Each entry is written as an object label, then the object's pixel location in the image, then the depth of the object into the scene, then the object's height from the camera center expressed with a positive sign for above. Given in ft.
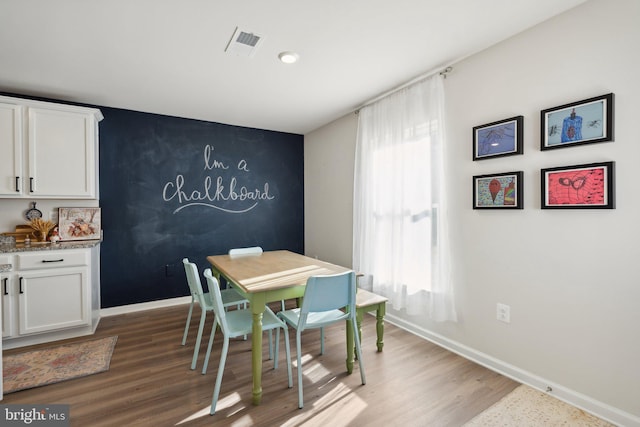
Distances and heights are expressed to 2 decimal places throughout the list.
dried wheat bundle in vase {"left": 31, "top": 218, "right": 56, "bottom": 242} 10.08 -0.46
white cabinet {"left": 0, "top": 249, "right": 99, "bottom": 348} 8.82 -2.45
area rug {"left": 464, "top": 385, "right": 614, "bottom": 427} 5.69 -3.87
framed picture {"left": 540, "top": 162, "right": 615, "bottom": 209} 5.63 +0.47
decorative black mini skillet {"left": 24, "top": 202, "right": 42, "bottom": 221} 10.29 +0.03
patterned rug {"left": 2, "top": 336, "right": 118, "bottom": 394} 7.13 -3.81
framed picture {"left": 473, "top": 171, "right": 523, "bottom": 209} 6.97 +0.48
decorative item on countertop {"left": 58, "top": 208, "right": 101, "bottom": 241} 10.61 -0.34
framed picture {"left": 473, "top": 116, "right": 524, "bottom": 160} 6.95 +1.71
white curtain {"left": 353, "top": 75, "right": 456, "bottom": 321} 8.50 +0.33
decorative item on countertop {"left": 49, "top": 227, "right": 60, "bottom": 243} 10.01 -0.74
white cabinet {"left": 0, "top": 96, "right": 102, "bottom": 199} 9.27 +2.00
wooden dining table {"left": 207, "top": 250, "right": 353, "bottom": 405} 6.31 -1.52
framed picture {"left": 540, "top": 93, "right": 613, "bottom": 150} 5.65 +1.70
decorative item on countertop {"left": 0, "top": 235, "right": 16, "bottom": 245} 9.83 -0.83
